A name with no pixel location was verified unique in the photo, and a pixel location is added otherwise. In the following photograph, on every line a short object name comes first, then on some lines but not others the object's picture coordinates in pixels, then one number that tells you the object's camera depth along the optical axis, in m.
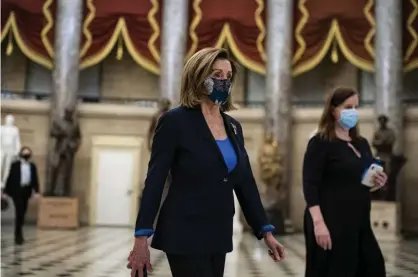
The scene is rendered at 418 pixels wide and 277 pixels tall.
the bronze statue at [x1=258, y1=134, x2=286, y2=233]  13.89
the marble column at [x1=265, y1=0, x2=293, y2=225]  15.30
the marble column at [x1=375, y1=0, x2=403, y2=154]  14.73
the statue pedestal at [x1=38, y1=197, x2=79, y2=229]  14.27
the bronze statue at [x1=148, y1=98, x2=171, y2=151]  13.77
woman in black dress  3.37
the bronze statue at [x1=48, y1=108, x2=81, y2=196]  14.25
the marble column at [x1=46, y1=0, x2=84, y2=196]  15.34
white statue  12.26
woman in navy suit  2.13
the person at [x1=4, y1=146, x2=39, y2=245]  9.74
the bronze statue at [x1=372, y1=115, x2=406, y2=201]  13.12
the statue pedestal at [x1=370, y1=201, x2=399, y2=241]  13.00
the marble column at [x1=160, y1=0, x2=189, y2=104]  15.49
